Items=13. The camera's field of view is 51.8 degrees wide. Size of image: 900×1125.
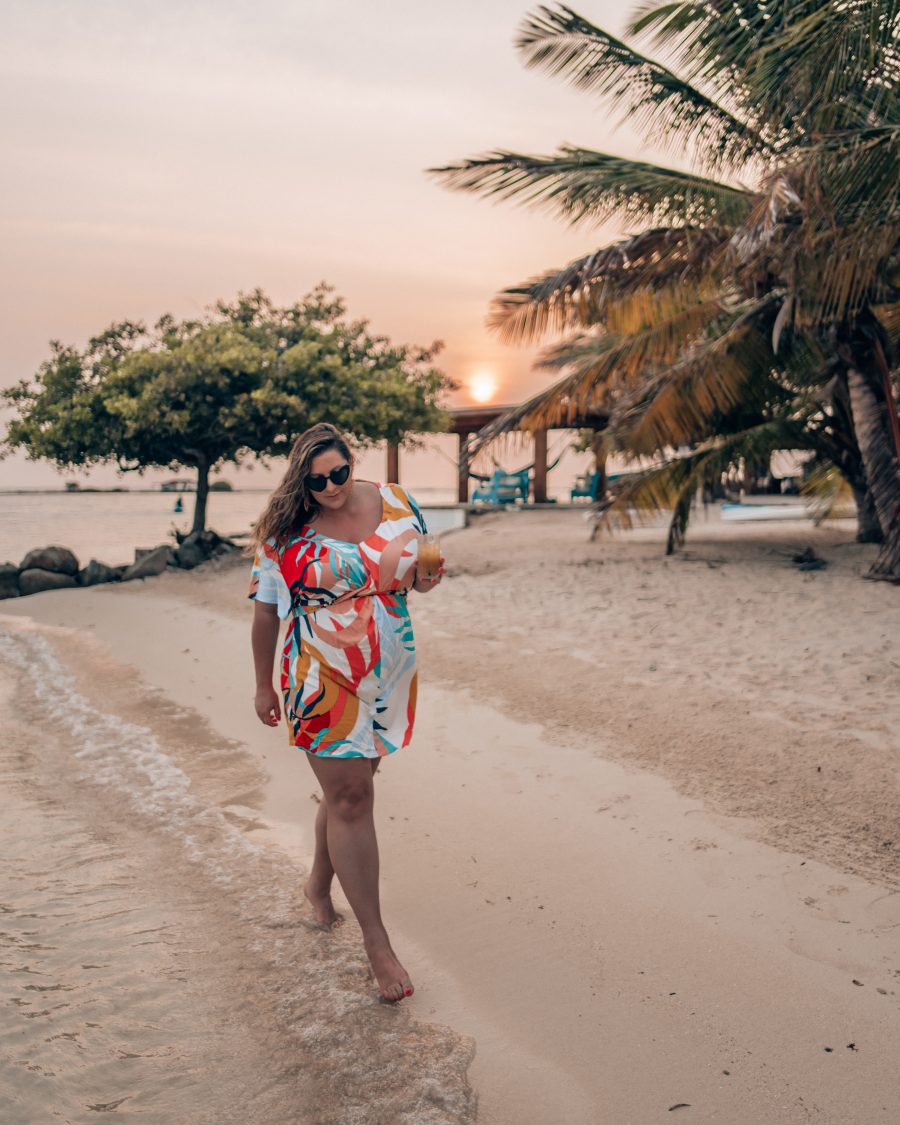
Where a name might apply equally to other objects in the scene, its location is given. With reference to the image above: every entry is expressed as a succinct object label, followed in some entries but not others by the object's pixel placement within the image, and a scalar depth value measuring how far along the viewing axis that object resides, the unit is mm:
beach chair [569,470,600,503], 26166
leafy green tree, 15609
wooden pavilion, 25016
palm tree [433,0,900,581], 7074
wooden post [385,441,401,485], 28609
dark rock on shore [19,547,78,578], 15414
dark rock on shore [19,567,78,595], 14766
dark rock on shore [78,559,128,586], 15477
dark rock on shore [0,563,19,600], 14484
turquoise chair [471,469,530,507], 27344
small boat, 20547
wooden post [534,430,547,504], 27047
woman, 2703
